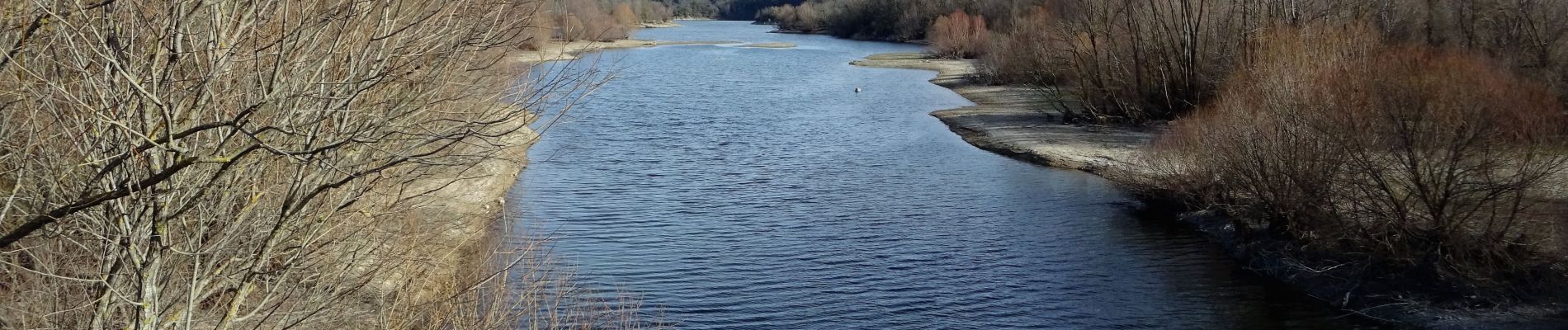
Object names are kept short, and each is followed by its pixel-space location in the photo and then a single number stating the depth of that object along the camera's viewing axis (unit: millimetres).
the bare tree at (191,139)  6207
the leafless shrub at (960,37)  69938
